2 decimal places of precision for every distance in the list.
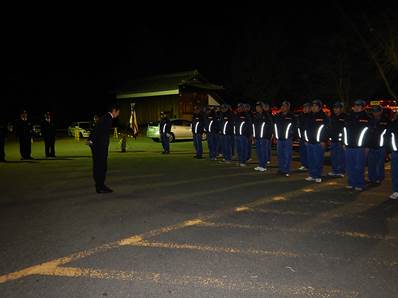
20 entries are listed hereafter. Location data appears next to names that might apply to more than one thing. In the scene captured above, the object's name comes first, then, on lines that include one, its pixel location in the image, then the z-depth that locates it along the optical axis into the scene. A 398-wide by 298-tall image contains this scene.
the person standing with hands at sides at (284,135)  11.82
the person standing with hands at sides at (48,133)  17.94
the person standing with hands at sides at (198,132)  16.78
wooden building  38.81
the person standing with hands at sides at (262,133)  12.85
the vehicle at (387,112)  10.38
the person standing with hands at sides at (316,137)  10.89
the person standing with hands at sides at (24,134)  17.39
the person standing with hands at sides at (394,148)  8.63
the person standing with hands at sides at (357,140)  9.61
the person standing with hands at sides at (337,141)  11.48
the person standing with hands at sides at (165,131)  18.47
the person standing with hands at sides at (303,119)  11.16
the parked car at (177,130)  25.84
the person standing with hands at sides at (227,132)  15.12
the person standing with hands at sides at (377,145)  10.02
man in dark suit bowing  9.70
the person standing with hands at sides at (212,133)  16.22
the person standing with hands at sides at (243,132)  14.11
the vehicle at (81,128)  30.91
